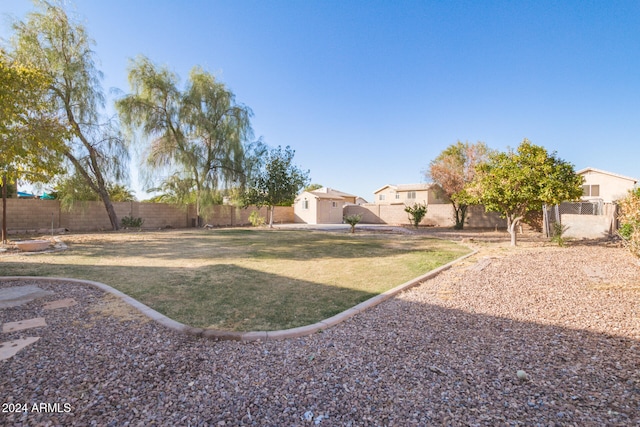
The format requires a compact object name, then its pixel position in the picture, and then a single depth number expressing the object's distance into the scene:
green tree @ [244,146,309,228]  18.30
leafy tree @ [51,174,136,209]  13.17
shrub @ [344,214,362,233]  16.27
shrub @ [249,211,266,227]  21.16
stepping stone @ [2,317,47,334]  2.99
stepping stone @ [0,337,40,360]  2.47
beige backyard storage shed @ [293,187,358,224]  25.73
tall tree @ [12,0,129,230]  12.38
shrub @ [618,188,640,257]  5.51
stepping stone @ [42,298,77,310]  3.67
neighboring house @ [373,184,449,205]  24.13
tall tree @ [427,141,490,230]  19.23
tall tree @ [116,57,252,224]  15.95
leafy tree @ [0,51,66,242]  6.81
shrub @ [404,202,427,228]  20.44
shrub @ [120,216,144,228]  16.03
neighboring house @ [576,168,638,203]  21.72
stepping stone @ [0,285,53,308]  3.78
